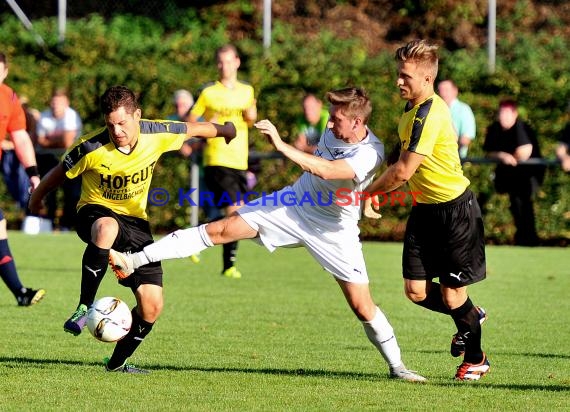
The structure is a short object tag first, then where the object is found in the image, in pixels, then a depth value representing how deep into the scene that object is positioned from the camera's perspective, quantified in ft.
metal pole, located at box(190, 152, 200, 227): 58.23
